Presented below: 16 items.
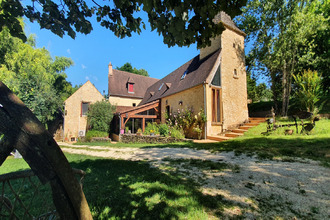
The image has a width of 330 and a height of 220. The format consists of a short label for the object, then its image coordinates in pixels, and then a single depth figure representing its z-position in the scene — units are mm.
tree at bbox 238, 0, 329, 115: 12984
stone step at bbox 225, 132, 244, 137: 10156
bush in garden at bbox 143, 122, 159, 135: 12992
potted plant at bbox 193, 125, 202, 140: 10798
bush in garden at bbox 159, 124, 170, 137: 11742
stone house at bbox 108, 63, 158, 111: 21203
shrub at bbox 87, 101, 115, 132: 16609
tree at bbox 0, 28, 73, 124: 15883
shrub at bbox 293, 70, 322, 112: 9984
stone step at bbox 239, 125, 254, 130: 11380
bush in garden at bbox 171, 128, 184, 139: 11125
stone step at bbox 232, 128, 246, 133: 10825
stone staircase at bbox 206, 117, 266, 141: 10068
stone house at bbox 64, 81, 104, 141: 18297
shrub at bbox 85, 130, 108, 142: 15496
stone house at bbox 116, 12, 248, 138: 11234
